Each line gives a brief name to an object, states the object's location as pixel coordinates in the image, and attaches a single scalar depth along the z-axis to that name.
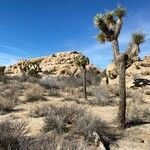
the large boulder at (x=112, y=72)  13.91
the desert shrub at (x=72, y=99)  8.27
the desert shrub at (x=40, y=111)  5.78
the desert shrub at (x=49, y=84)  11.42
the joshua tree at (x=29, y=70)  14.95
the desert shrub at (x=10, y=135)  3.18
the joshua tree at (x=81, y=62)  10.30
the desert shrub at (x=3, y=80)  12.25
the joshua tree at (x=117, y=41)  5.58
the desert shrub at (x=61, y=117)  4.74
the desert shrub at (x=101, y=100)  7.92
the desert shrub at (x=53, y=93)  9.22
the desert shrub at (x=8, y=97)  6.47
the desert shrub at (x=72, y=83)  12.24
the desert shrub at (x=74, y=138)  4.12
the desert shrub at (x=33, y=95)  7.97
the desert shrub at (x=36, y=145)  2.59
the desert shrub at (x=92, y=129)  4.51
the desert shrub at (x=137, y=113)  5.93
